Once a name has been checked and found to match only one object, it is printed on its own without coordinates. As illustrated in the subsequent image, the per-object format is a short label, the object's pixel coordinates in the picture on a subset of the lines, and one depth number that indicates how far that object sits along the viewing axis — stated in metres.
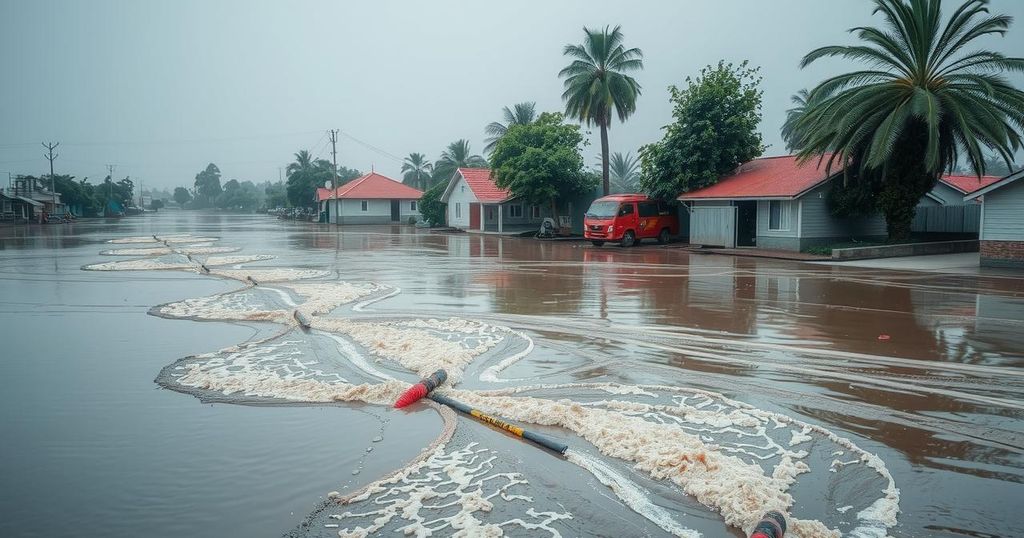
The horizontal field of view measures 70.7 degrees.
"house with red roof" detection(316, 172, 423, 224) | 67.06
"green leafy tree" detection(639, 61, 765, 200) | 31.17
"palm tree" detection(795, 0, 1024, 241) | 22.19
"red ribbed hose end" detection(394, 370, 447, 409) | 7.36
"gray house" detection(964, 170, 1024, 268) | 20.89
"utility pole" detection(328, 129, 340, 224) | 64.30
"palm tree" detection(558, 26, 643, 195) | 39.66
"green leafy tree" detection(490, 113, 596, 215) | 38.53
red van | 31.09
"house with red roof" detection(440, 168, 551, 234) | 45.00
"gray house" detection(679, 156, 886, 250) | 27.09
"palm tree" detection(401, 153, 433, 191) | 89.38
